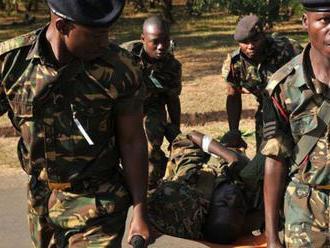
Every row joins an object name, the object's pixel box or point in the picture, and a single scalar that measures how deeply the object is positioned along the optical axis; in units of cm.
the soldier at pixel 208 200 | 405
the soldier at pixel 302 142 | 245
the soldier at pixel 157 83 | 508
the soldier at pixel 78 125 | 246
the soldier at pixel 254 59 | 505
